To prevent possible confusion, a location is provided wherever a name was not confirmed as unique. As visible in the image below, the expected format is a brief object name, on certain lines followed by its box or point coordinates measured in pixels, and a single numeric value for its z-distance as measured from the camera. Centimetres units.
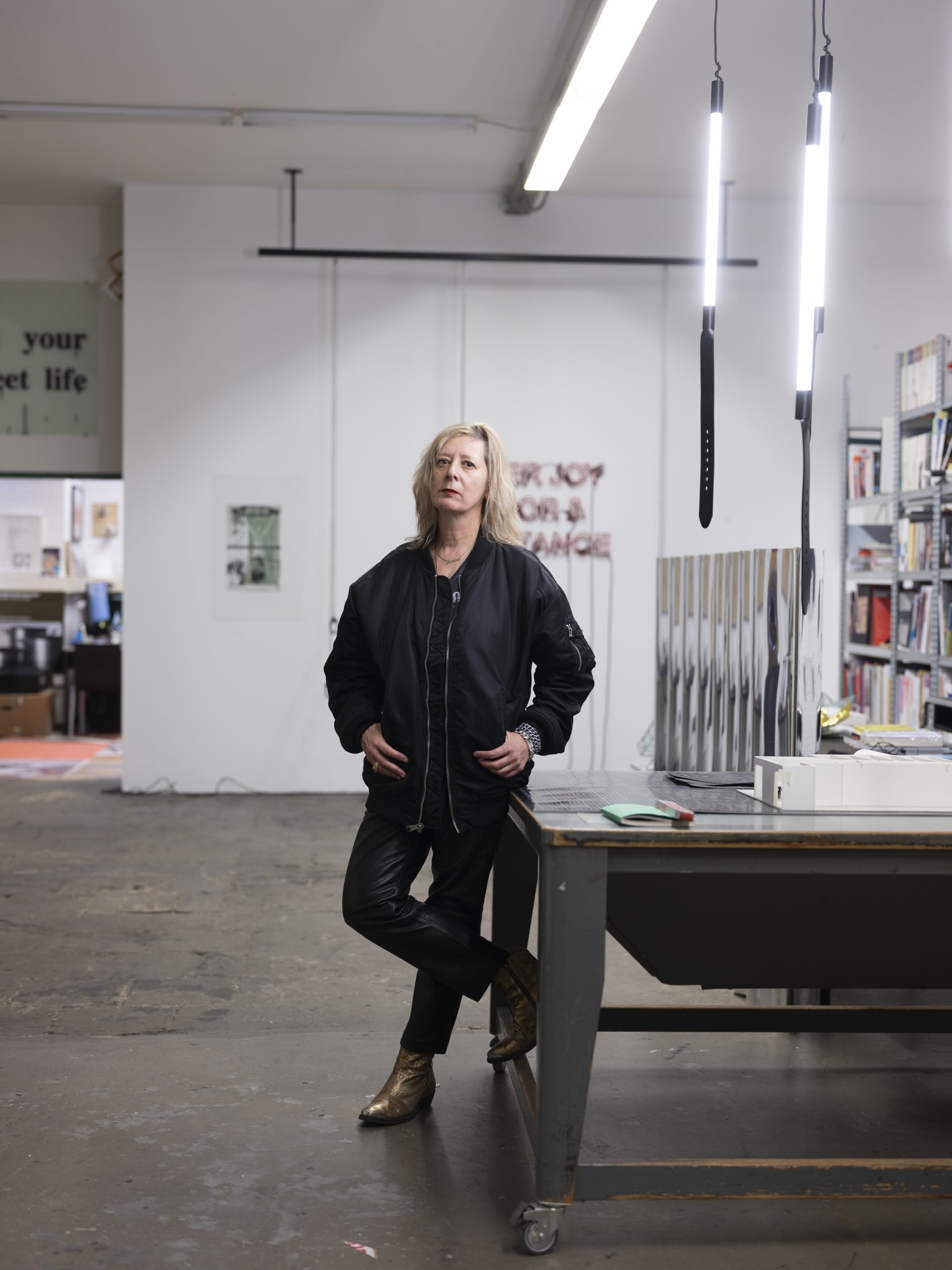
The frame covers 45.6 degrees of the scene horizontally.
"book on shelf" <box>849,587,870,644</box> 596
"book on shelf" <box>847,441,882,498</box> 633
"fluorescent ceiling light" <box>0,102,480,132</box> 561
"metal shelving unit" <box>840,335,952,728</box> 501
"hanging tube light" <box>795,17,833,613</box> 232
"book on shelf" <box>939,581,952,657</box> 507
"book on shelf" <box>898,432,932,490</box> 520
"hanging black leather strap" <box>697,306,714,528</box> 247
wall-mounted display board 711
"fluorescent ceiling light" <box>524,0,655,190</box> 416
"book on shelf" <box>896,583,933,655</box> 527
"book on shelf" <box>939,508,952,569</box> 502
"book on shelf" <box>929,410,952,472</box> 491
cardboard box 960
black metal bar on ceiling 671
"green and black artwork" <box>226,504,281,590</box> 685
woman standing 237
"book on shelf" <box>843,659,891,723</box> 579
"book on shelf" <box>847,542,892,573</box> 583
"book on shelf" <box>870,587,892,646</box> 579
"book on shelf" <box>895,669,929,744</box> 535
